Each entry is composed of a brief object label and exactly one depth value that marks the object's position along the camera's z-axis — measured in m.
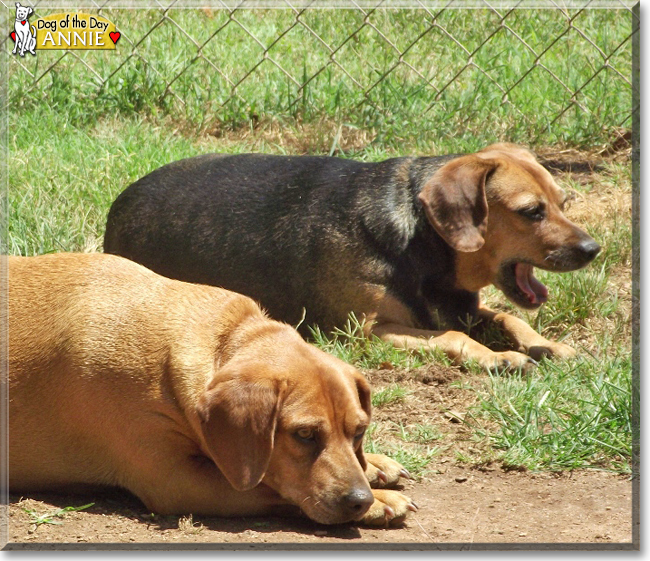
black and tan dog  10.58
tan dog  6.80
